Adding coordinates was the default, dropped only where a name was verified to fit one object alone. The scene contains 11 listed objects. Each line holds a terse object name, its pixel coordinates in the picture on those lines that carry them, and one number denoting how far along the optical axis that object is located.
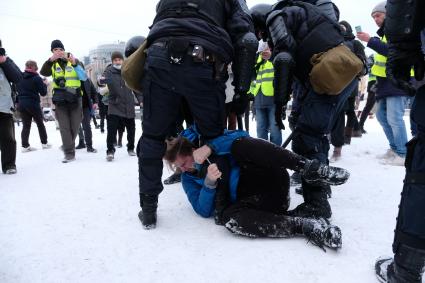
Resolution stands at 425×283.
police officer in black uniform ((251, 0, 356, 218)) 2.03
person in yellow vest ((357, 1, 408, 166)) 3.44
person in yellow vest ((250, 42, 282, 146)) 4.22
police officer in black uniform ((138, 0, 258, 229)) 1.87
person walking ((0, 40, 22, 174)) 3.95
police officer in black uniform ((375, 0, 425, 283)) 1.14
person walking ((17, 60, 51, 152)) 5.84
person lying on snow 1.78
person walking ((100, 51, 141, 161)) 4.82
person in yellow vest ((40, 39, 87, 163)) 4.81
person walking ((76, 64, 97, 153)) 5.74
